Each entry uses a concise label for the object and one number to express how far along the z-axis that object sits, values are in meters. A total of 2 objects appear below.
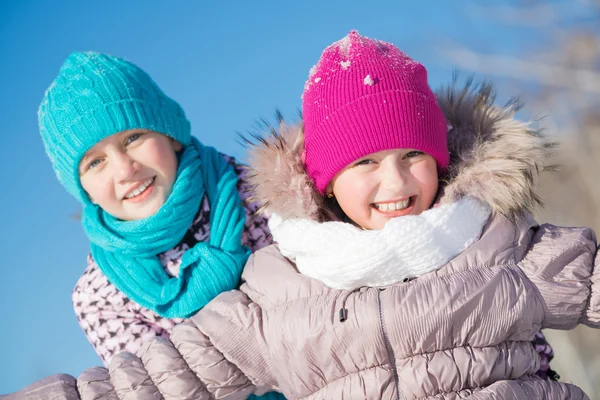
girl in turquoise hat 2.56
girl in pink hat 2.08
